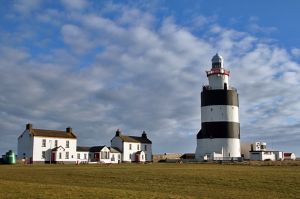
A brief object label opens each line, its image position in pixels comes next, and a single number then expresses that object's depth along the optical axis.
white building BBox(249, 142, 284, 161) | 76.31
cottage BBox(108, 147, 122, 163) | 81.12
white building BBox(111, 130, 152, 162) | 84.25
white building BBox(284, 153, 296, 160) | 98.28
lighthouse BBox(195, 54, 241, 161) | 68.31
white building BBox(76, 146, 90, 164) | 78.62
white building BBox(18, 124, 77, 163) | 69.81
